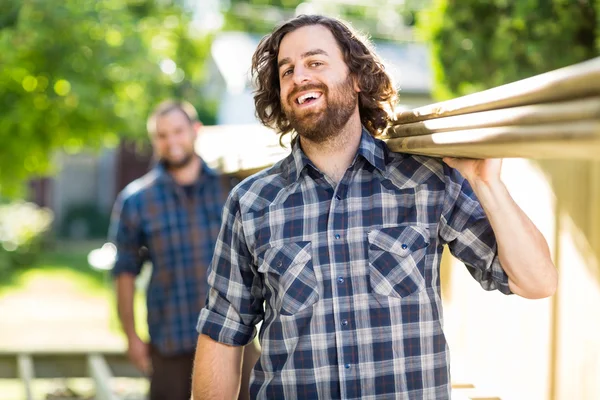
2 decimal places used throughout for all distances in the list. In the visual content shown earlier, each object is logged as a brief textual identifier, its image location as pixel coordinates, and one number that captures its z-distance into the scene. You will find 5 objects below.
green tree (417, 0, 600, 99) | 5.48
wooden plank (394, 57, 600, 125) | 1.57
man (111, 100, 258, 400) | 4.76
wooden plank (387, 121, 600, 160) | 1.59
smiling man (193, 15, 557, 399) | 2.33
